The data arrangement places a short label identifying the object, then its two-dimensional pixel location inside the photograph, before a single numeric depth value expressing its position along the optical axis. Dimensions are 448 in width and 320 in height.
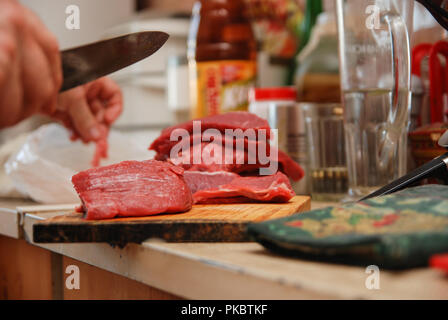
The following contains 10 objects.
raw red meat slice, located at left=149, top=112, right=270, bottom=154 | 0.82
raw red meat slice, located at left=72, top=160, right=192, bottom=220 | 0.61
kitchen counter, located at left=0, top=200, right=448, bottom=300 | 0.40
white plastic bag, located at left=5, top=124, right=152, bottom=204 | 0.93
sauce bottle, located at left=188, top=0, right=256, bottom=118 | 1.31
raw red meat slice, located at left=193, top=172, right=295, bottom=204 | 0.74
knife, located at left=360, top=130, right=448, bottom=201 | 0.66
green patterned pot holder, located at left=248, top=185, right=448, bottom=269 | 0.41
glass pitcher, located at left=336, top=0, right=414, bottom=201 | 0.83
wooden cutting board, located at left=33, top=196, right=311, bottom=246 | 0.58
